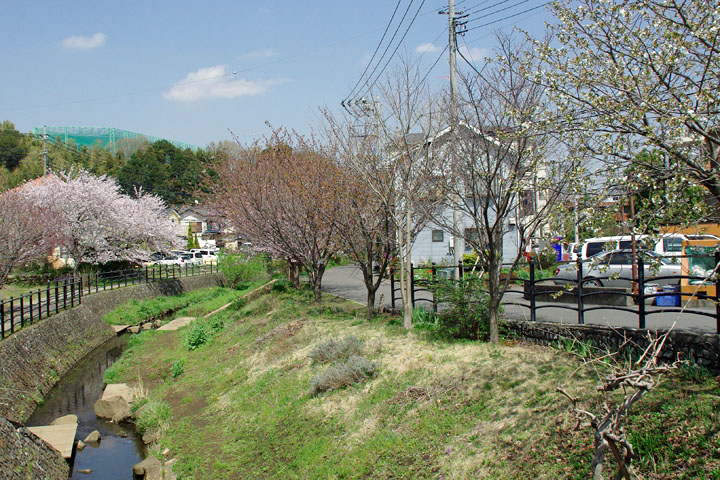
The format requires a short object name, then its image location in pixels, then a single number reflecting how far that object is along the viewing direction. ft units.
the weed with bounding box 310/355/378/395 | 31.07
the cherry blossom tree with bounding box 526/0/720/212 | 18.52
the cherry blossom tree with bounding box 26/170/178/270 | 99.50
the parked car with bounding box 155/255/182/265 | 143.65
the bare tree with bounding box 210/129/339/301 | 52.41
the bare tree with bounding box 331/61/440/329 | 38.50
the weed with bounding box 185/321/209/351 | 60.18
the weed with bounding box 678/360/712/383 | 20.31
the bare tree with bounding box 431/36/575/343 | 27.96
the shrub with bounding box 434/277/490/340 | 32.76
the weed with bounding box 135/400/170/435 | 37.09
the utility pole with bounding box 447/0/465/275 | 33.86
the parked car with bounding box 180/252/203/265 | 149.30
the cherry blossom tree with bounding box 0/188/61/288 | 69.97
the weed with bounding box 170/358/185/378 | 49.83
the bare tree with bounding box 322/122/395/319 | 44.21
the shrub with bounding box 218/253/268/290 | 114.42
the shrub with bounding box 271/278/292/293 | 80.43
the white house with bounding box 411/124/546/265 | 91.50
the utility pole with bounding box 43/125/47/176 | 145.79
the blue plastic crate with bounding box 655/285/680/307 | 36.05
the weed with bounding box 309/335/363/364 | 34.88
